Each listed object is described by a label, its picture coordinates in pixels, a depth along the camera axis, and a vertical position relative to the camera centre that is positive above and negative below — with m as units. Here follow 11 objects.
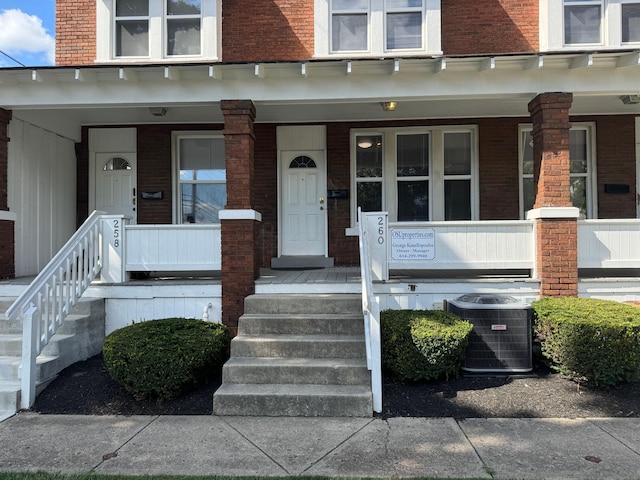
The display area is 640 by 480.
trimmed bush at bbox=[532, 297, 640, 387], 4.97 -1.17
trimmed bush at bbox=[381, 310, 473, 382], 5.05 -1.19
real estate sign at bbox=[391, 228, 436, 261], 6.65 -0.03
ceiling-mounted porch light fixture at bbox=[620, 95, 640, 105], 7.54 +2.45
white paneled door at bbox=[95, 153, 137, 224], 9.23 +1.26
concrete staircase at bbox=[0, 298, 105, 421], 4.96 -1.31
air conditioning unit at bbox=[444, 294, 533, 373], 5.48 -1.21
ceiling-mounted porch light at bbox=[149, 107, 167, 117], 7.81 +2.39
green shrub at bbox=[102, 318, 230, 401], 4.83 -1.26
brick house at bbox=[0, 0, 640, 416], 6.45 +2.17
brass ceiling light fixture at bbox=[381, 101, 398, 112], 7.44 +2.33
